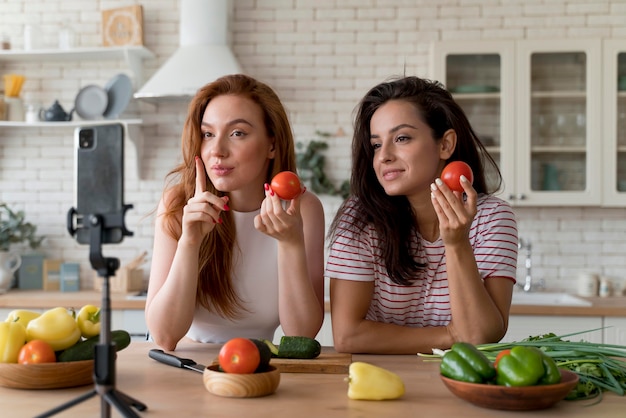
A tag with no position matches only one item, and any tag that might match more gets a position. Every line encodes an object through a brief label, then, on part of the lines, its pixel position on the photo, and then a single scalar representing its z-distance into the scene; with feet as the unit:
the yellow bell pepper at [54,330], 5.13
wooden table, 4.56
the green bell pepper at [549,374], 4.58
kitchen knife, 5.71
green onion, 5.02
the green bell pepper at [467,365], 4.65
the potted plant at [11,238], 13.88
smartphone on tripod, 3.94
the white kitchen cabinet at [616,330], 12.46
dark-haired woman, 6.67
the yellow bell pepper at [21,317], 5.40
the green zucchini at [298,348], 5.85
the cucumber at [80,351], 5.13
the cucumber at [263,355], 5.01
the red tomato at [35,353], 5.02
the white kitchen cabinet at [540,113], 13.75
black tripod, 4.01
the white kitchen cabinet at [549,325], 12.51
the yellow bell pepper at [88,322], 5.41
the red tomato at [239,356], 4.90
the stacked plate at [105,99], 14.56
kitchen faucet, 14.37
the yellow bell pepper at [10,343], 5.07
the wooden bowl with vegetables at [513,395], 4.48
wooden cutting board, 5.68
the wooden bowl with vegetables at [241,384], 4.87
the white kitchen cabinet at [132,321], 12.94
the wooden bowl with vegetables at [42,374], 4.95
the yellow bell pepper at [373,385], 4.85
